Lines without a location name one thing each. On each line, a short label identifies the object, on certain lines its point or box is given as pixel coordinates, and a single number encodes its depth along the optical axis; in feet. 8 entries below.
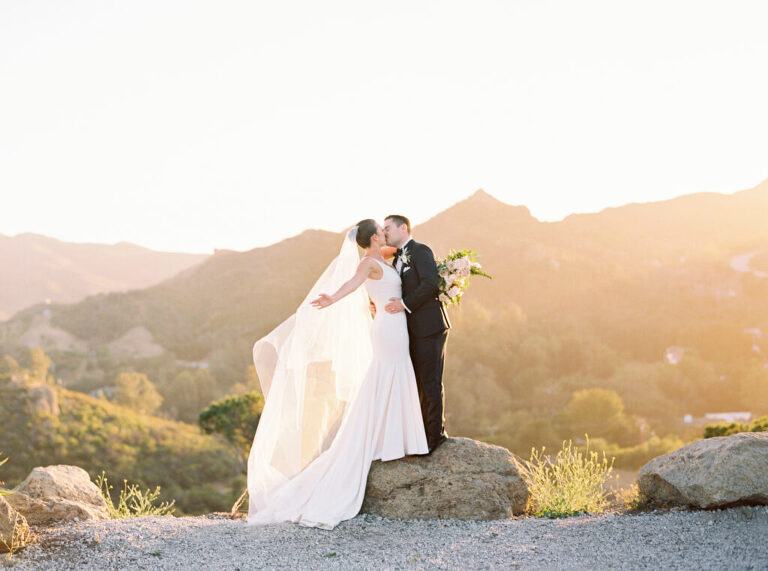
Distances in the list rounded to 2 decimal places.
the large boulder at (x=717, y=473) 19.10
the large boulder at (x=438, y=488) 20.83
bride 20.79
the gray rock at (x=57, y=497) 19.60
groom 21.01
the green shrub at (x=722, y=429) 37.92
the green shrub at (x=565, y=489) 23.11
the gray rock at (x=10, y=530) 16.82
